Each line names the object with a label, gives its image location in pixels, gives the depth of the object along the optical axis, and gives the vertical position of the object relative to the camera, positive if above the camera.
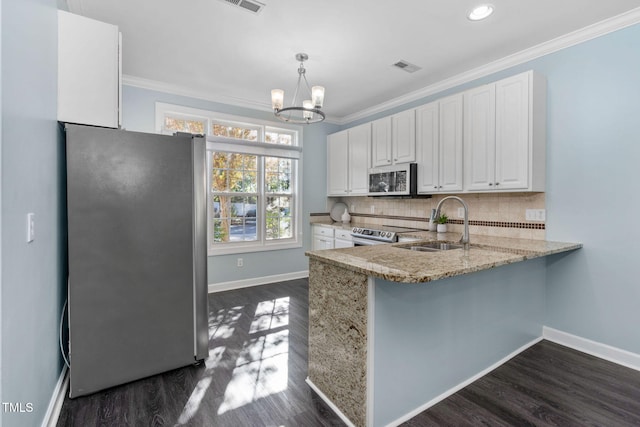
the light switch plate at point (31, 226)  1.38 -0.08
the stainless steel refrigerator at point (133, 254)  1.96 -0.32
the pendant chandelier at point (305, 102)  2.76 +1.02
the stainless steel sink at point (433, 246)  2.65 -0.33
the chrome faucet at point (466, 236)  2.48 -0.23
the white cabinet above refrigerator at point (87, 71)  1.96 +0.91
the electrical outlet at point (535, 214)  2.83 -0.05
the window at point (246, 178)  4.14 +0.45
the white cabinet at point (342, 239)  4.27 -0.43
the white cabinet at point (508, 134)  2.68 +0.69
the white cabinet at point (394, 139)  3.76 +0.90
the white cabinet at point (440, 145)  3.24 +0.71
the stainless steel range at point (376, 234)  3.58 -0.32
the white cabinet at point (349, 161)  4.46 +0.74
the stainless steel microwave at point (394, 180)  3.69 +0.37
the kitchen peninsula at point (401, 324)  1.61 -0.70
